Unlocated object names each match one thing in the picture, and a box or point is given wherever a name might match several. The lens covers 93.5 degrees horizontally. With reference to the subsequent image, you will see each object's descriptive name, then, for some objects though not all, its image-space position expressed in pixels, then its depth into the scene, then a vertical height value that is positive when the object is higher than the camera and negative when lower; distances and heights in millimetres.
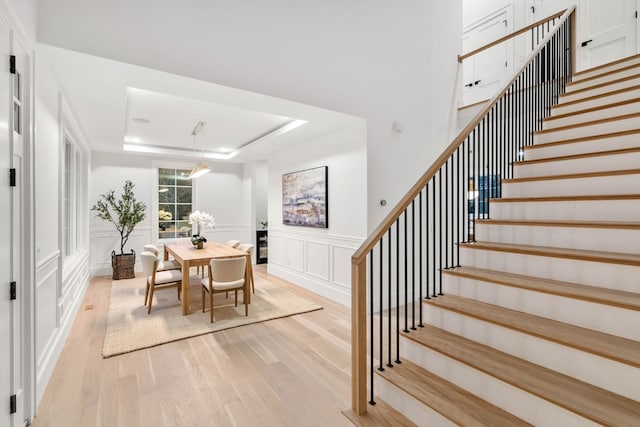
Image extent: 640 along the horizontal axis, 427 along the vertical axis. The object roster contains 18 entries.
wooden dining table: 3714 -586
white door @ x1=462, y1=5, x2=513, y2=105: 5316 +2805
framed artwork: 4582 +231
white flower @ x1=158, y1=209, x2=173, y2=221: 6709 -85
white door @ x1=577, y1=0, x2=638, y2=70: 3994 +2518
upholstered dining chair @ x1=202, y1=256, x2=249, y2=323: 3508 -758
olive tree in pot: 5594 -78
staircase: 1461 -592
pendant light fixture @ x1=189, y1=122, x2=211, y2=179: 4823 +721
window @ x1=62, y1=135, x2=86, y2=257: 3943 +169
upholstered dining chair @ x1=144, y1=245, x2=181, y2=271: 4395 -800
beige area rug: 3066 -1282
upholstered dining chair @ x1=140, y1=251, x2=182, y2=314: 3812 -867
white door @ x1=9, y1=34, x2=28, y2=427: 1715 -163
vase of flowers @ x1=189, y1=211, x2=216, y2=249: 4910 -142
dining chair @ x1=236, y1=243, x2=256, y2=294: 4532 -585
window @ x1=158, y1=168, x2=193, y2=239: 6762 +206
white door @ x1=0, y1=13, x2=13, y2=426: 1567 -184
